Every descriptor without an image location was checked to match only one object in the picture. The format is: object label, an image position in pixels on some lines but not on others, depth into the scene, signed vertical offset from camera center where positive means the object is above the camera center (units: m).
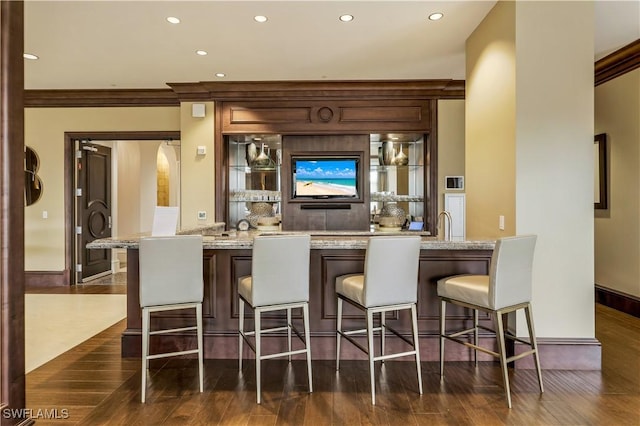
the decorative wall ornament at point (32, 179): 5.88 +0.56
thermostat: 5.28 +0.46
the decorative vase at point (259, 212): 5.42 +0.05
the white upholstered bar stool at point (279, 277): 2.47 -0.40
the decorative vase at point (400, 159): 5.50 +0.80
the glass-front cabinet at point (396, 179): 5.43 +0.51
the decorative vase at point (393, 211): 5.38 +0.06
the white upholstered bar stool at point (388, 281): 2.45 -0.42
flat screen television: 5.31 +0.53
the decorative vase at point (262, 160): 5.53 +0.79
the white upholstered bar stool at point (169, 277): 2.43 -0.39
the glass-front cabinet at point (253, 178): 5.46 +0.54
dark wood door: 6.07 +0.17
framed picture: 4.59 +0.54
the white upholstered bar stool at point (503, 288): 2.37 -0.47
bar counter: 3.02 -0.61
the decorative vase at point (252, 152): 5.53 +0.91
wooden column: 1.98 +0.04
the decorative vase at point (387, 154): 5.48 +0.87
